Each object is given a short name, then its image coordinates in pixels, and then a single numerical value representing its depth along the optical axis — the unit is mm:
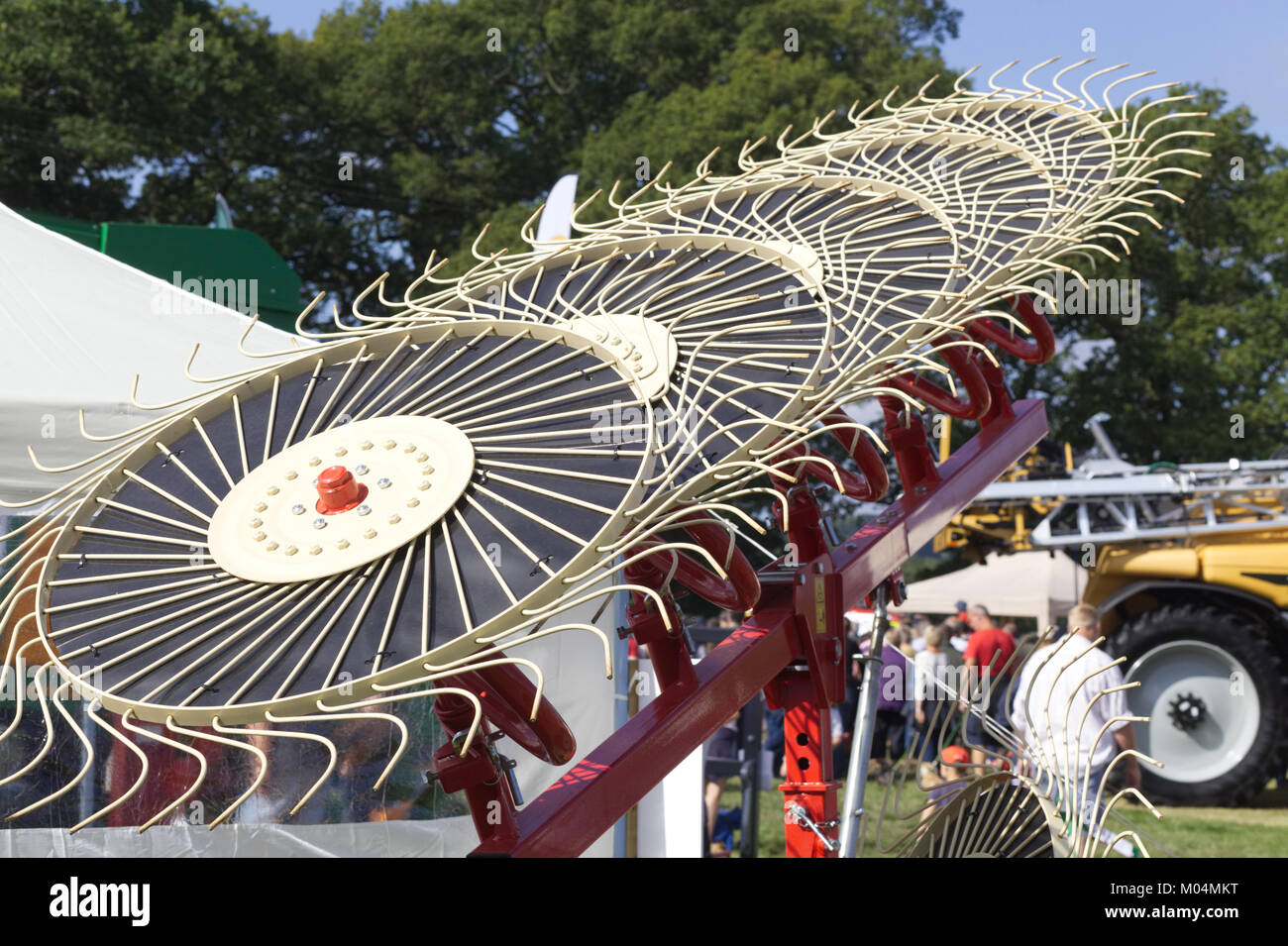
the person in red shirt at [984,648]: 8461
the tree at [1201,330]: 15016
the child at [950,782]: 3230
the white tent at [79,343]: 4160
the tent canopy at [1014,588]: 12328
